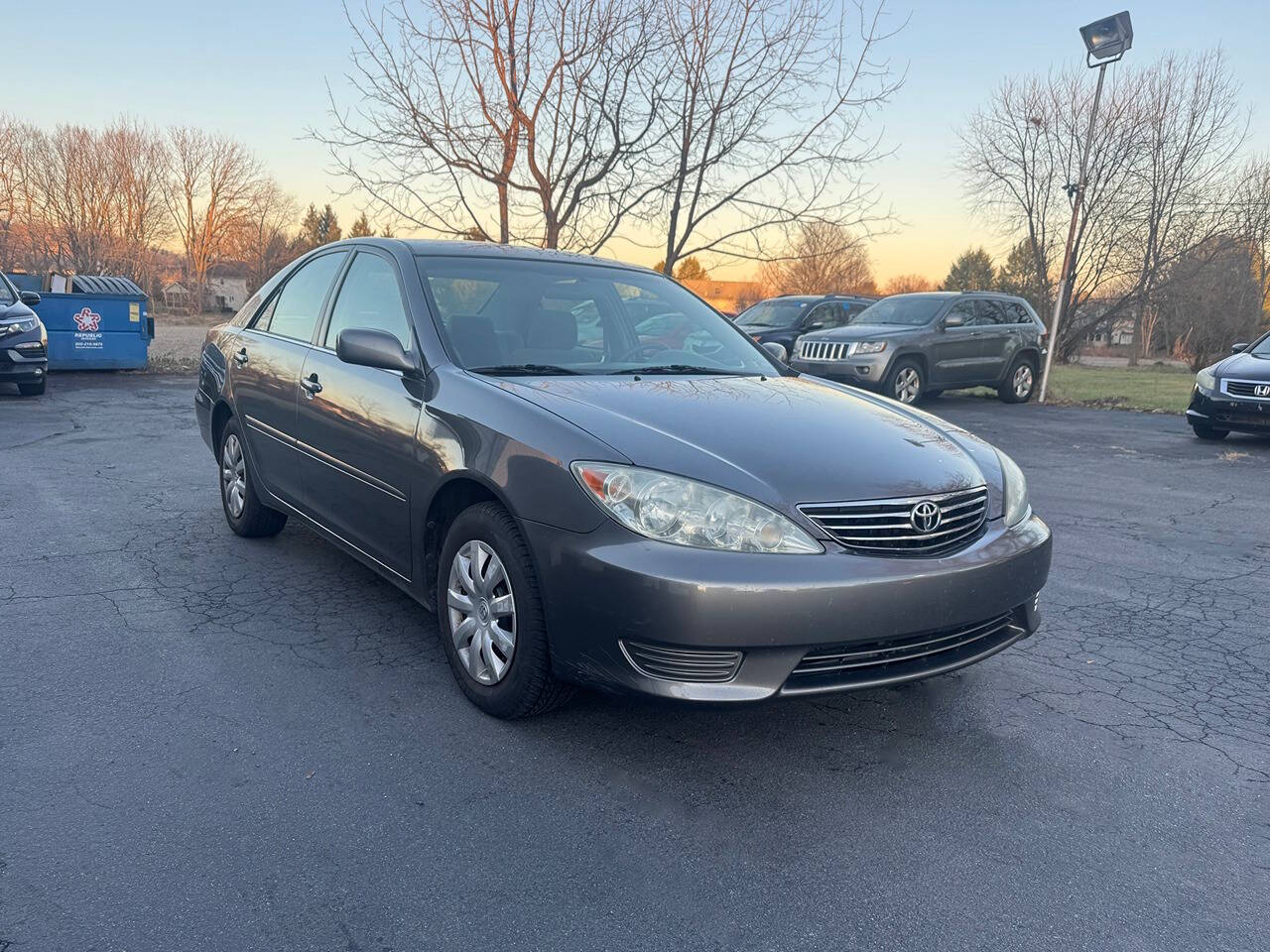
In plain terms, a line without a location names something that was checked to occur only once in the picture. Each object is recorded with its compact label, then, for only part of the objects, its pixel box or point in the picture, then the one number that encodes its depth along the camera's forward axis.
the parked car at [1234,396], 10.24
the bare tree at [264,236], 65.50
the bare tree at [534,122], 12.23
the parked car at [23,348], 11.92
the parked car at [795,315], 16.86
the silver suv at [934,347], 13.58
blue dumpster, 15.45
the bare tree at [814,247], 13.55
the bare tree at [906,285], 68.62
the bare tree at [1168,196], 24.15
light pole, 14.66
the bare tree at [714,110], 12.55
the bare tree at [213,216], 61.84
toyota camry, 2.67
